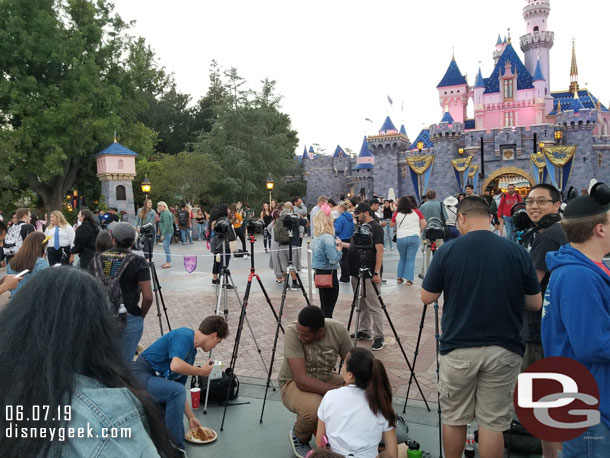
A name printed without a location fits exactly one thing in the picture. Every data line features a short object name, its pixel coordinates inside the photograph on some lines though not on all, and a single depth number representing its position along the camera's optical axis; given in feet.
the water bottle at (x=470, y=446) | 11.13
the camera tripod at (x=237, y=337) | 15.29
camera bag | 15.29
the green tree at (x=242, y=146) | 122.53
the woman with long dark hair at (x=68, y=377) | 3.88
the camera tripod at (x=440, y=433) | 11.71
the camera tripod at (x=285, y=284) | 14.20
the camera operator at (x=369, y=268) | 19.27
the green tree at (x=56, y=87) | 82.02
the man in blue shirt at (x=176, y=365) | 11.85
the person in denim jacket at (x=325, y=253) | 21.21
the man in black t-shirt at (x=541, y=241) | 10.98
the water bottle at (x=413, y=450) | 10.70
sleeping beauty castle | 129.39
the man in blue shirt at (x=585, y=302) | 6.92
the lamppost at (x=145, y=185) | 69.97
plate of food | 12.98
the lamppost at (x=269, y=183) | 72.93
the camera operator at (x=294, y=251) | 33.65
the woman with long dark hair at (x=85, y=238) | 27.66
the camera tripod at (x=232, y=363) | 14.99
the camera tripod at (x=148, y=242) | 22.17
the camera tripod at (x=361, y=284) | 14.94
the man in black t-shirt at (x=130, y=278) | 14.70
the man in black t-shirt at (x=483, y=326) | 9.54
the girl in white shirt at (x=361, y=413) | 9.67
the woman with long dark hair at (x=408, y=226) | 31.99
